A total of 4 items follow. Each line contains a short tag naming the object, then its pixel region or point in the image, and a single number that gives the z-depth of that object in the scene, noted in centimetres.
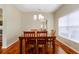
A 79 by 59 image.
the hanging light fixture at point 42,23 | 457
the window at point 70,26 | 217
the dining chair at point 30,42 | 199
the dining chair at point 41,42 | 196
